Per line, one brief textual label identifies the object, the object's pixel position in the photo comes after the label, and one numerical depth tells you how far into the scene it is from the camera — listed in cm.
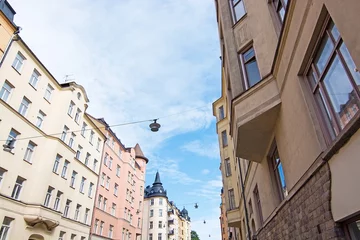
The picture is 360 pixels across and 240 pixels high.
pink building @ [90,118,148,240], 2810
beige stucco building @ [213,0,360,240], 340
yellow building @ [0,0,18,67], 1616
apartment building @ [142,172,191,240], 5525
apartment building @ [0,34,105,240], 1616
